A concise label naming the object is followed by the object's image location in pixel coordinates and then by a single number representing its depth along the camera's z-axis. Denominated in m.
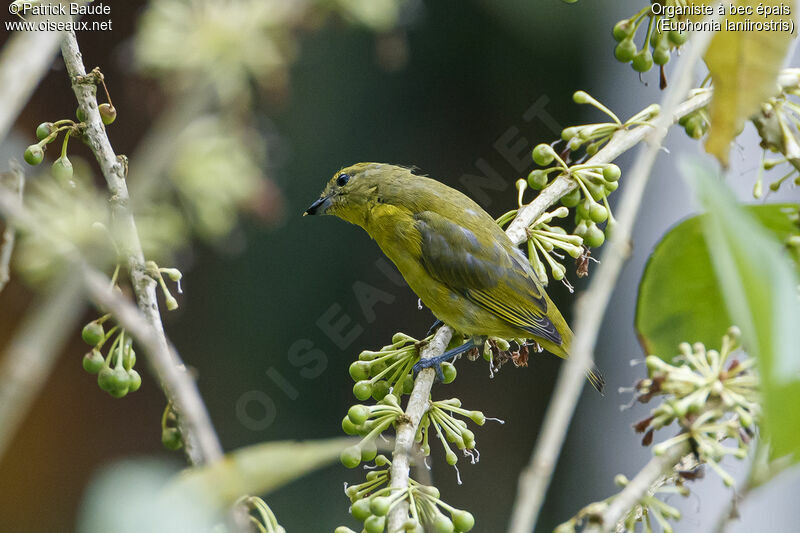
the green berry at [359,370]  4.56
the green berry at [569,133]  4.57
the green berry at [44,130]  3.45
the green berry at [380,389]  4.56
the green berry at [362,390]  4.56
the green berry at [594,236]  4.57
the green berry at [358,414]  3.83
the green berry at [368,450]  3.81
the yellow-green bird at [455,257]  4.65
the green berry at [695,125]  4.56
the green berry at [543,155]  4.57
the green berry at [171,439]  2.95
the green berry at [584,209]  4.57
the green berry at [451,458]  4.05
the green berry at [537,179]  4.57
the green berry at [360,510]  3.44
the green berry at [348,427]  3.95
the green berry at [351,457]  3.64
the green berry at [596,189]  4.57
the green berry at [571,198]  4.57
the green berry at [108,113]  3.65
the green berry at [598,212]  4.57
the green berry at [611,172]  4.56
